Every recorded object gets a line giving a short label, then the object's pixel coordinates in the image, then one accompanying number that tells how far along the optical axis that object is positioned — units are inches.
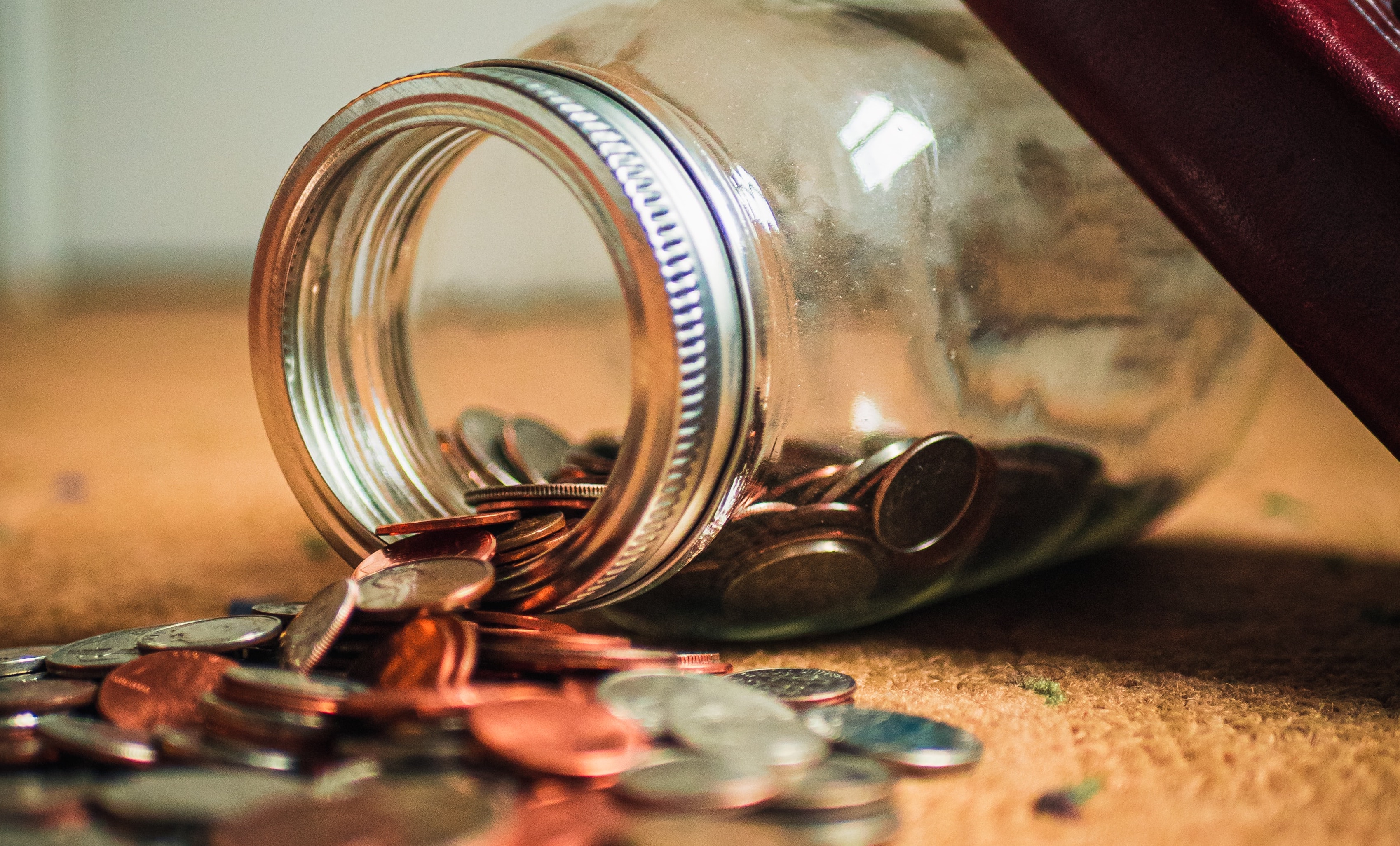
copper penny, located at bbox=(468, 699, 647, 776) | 13.4
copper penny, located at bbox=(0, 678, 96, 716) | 14.5
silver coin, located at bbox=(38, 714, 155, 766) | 13.8
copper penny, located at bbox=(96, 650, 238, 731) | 14.5
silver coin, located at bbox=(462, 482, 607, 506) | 15.3
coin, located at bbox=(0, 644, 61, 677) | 15.2
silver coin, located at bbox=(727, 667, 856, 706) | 14.8
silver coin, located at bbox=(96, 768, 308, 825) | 13.2
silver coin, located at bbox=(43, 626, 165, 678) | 15.1
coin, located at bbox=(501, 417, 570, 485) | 17.1
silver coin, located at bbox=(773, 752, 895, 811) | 13.5
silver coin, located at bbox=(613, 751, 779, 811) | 13.2
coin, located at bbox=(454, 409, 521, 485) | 17.1
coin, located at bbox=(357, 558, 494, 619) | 14.5
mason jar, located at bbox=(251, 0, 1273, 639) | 14.9
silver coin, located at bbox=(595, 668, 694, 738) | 14.0
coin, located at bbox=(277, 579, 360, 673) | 14.6
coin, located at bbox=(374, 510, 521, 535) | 15.4
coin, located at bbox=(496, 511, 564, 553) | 15.3
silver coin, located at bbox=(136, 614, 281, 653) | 15.2
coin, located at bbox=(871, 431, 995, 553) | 15.7
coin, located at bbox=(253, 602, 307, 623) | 15.8
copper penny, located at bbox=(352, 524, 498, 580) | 15.5
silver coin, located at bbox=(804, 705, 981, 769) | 14.2
